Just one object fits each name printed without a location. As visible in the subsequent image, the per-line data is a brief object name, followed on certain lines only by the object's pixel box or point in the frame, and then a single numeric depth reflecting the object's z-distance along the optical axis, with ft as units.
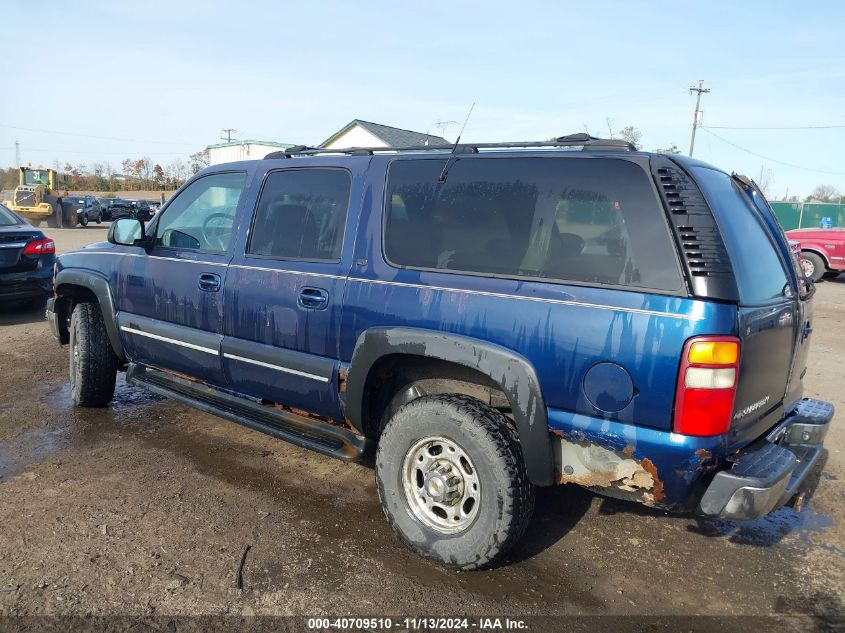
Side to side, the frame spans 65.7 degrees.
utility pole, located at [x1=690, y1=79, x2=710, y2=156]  143.67
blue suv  8.14
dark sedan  26.43
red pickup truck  48.01
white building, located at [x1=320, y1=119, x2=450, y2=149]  94.73
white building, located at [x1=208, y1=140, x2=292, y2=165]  120.67
